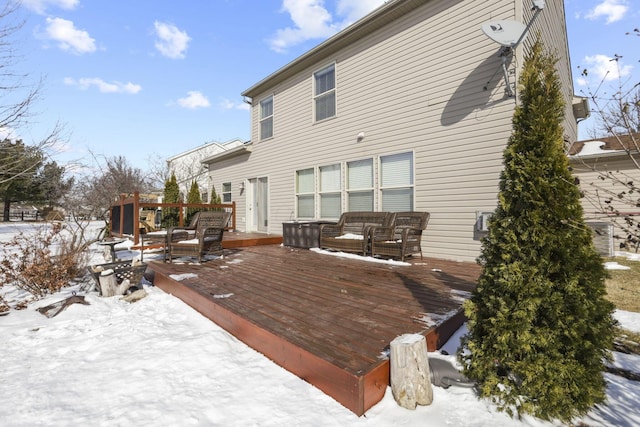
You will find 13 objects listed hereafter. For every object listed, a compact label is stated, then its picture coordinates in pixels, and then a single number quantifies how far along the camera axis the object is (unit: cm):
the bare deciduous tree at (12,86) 652
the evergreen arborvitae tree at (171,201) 1120
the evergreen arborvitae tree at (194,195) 1258
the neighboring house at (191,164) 2211
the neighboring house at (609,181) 662
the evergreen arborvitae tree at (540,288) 170
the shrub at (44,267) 427
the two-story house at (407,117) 512
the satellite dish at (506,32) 448
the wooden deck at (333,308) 197
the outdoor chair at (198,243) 535
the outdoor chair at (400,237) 529
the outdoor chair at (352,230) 593
